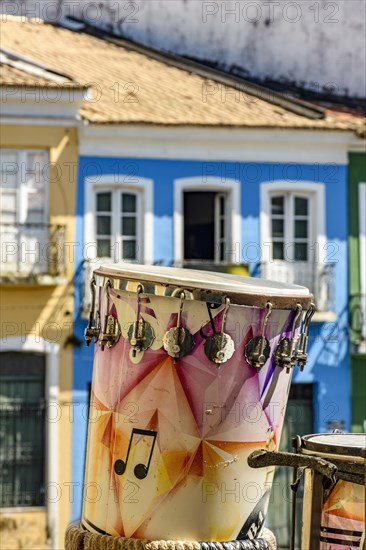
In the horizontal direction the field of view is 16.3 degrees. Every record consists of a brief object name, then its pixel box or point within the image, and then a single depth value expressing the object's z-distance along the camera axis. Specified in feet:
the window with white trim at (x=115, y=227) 63.41
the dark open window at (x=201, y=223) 65.51
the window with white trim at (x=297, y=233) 64.90
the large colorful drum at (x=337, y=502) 17.07
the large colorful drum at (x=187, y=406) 21.36
